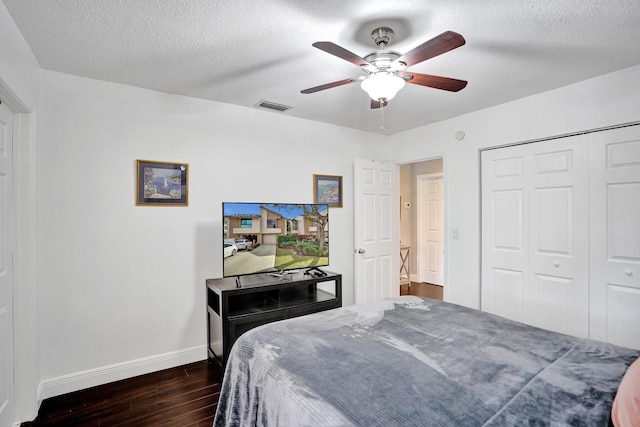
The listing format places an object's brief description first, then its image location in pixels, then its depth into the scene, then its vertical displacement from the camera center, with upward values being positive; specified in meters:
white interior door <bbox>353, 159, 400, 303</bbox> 3.96 -0.22
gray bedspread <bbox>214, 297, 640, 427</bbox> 1.05 -0.63
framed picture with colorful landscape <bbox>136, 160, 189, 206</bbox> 2.81 +0.28
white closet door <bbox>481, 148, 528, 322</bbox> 3.12 -0.22
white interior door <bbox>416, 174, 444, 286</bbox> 5.89 -0.30
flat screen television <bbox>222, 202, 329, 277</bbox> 2.83 -0.22
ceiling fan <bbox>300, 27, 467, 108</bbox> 1.71 +0.82
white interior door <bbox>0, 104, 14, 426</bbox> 1.92 -0.40
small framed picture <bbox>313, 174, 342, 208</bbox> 3.84 +0.29
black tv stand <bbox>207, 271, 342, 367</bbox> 2.63 -0.82
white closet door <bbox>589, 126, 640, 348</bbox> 2.44 -0.18
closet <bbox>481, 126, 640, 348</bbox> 2.48 -0.19
